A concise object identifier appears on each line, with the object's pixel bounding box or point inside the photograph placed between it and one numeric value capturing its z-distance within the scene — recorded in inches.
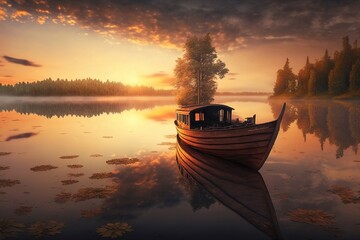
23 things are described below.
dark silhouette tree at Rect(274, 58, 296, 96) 6053.2
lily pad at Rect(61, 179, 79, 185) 562.9
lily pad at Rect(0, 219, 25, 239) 347.6
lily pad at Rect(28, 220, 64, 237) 350.9
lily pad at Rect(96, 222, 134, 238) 346.9
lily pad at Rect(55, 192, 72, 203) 467.8
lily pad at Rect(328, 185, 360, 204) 459.8
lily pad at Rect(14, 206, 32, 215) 413.1
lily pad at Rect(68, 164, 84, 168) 701.9
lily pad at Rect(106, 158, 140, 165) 735.7
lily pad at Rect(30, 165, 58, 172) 663.8
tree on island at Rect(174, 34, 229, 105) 2351.1
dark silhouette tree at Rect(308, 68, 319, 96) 4685.0
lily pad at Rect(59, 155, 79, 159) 822.0
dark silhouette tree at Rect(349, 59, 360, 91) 3762.3
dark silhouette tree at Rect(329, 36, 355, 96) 4093.3
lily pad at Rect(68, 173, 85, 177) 631.2
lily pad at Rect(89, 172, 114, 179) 608.5
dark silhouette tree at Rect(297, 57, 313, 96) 5206.7
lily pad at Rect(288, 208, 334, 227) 378.6
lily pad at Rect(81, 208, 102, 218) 406.0
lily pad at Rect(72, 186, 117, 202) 481.4
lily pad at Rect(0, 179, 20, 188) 545.3
